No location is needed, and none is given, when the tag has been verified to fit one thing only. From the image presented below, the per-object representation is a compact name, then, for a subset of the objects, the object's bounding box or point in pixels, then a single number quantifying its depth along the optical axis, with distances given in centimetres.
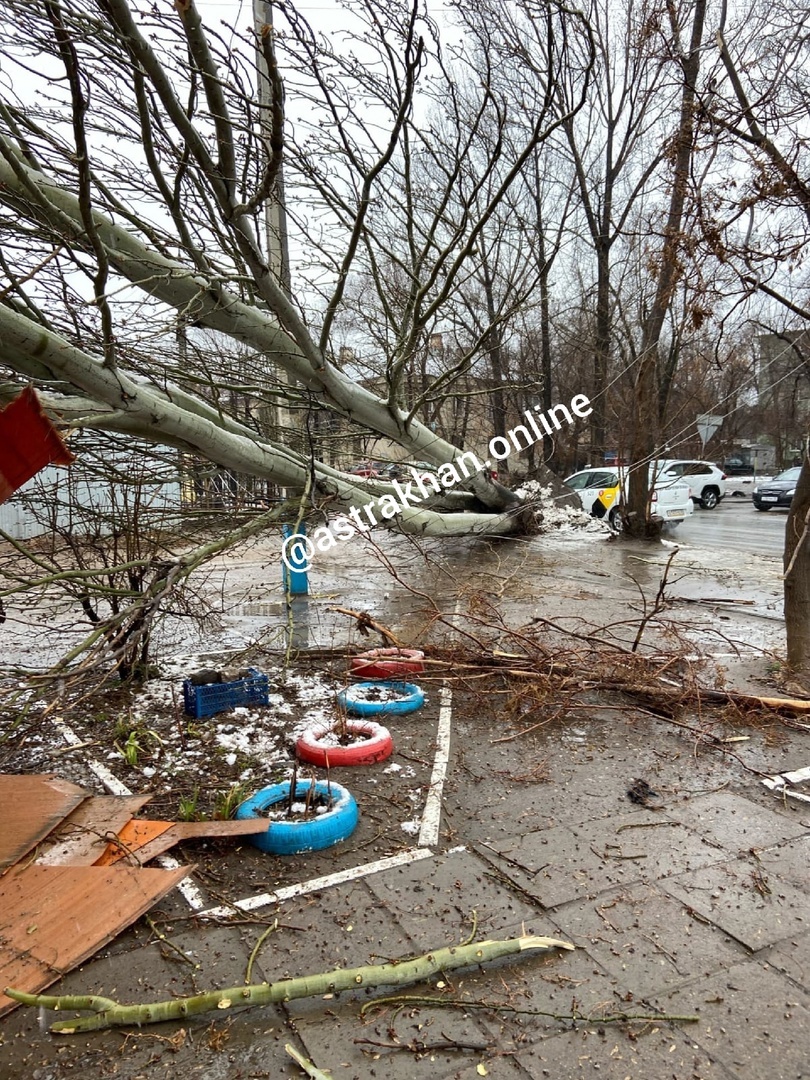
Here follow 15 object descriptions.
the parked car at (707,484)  2458
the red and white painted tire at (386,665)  545
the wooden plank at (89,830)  288
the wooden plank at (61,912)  230
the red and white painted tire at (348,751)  393
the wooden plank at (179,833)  289
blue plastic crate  466
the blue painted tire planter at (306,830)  305
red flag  206
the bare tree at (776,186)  462
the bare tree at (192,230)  375
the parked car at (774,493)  2356
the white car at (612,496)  1628
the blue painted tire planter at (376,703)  480
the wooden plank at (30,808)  291
